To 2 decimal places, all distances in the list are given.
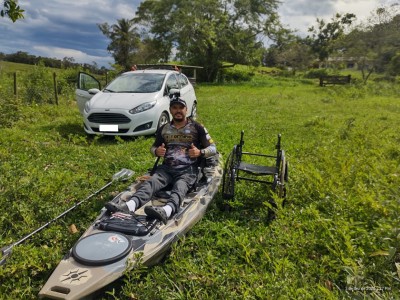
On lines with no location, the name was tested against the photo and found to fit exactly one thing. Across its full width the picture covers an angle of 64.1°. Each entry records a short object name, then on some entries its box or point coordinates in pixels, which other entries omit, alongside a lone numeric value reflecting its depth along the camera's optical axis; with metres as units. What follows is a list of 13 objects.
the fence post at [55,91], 12.03
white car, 7.82
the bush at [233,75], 30.61
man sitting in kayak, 3.97
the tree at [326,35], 48.74
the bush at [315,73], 40.13
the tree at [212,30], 26.86
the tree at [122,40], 39.19
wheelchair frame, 4.25
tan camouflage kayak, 2.50
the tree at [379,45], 32.91
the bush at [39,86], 11.91
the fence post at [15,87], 10.48
